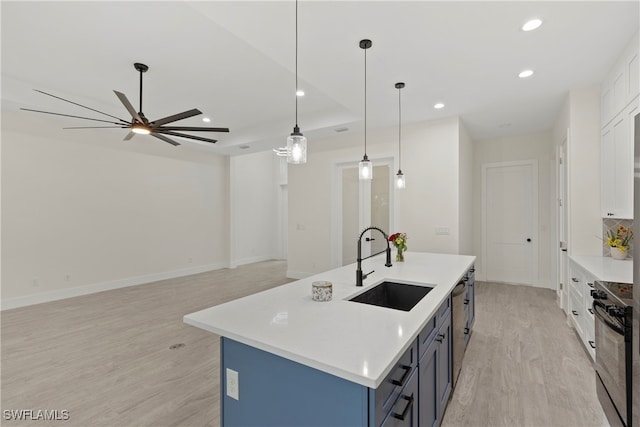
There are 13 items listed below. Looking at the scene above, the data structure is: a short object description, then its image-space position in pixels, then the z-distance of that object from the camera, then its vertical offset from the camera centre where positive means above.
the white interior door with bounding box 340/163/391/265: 5.39 +0.17
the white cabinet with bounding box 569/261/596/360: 2.63 -0.89
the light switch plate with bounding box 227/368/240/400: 1.31 -0.77
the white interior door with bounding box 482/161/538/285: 5.45 -0.09
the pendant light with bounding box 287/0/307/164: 2.00 +0.48
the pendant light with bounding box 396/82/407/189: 3.48 +1.27
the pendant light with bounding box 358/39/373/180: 2.92 +0.48
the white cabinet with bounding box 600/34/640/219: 2.51 +0.81
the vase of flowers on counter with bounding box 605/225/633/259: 2.93 -0.26
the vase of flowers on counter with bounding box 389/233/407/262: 3.03 -0.29
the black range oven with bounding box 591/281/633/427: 1.47 -0.73
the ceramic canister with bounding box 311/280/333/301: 1.72 -0.45
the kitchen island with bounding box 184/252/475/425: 1.01 -0.53
